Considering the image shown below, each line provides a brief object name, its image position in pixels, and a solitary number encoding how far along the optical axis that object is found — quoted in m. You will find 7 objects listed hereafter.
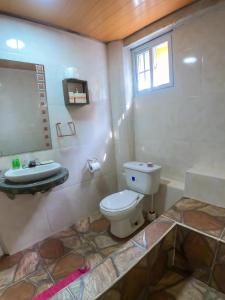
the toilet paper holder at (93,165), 2.24
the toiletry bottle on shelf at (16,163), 1.73
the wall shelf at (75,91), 2.00
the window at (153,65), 2.05
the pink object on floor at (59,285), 1.38
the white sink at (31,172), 1.51
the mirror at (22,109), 1.71
